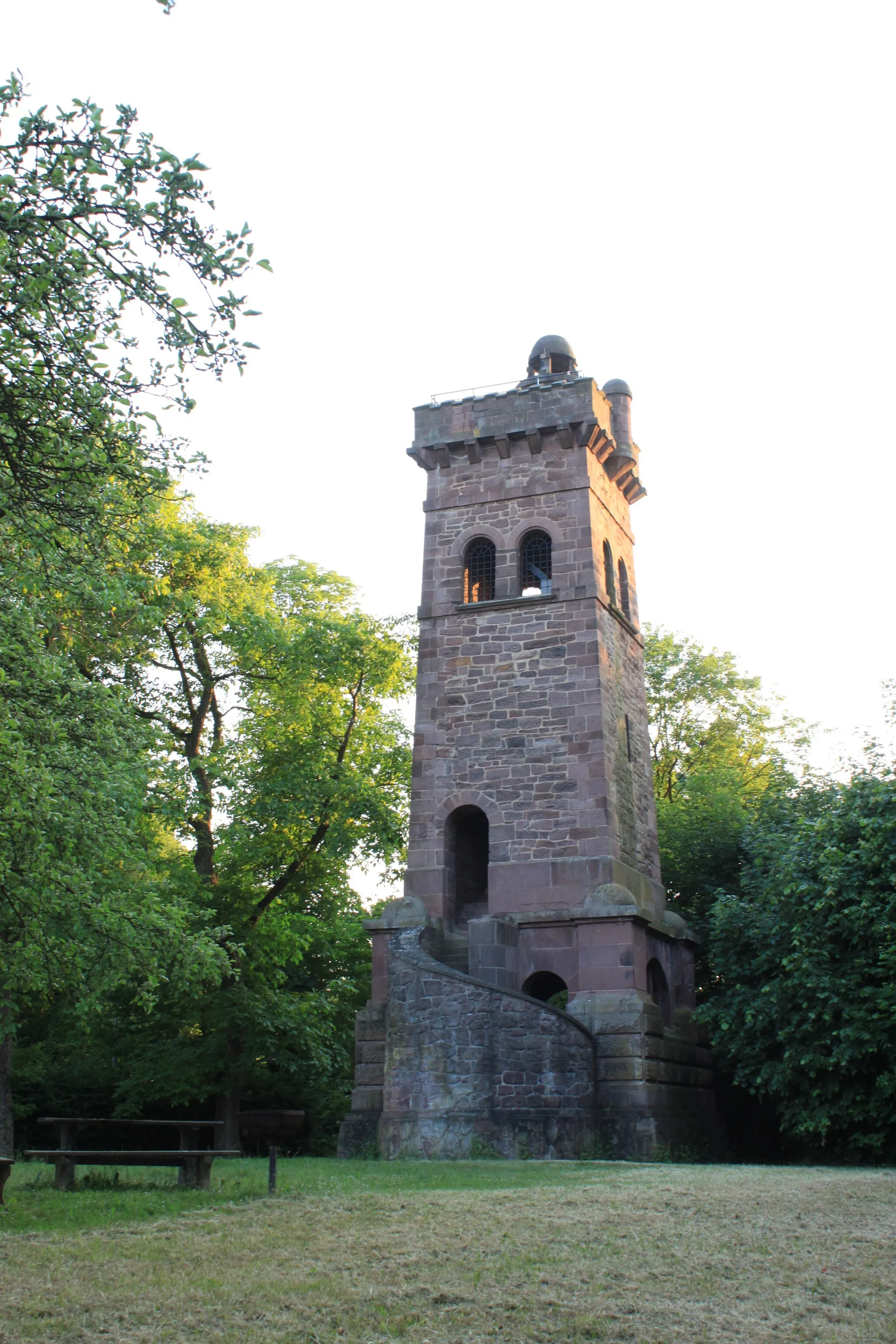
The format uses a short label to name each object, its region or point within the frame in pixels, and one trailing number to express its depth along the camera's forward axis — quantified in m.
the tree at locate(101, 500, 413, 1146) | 19.98
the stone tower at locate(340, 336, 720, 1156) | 14.91
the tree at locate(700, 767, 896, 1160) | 15.02
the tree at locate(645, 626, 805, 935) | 29.98
